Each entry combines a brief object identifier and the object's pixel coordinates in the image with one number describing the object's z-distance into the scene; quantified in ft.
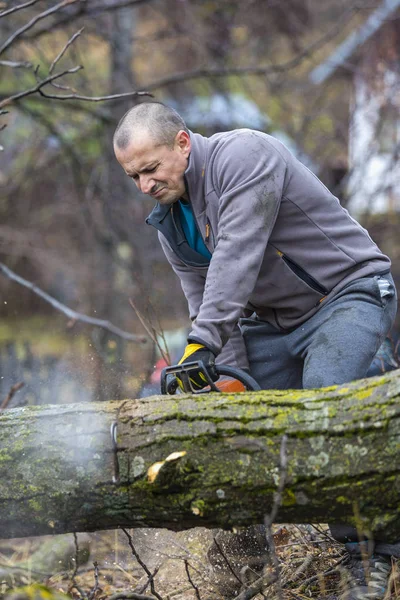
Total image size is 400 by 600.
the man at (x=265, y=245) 18.85
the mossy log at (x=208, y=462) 14.60
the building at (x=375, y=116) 62.34
